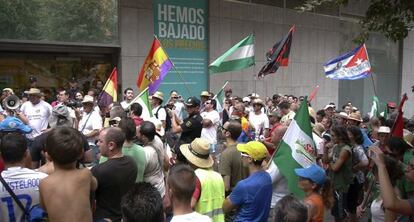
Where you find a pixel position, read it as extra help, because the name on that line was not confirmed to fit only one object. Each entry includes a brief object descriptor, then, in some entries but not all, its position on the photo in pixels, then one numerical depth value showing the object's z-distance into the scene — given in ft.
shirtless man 10.84
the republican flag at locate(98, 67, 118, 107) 31.01
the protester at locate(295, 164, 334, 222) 13.69
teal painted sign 53.98
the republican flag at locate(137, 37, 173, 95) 32.71
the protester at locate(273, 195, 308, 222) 10.03
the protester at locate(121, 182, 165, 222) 9.12
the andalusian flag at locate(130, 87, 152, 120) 27.22
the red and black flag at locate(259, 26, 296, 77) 38.32
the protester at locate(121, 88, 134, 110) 36.89
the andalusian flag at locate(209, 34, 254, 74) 37.65
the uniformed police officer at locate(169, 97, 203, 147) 26.86
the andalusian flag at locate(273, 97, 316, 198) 17.28
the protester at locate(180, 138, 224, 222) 14.24
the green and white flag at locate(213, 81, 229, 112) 39.63
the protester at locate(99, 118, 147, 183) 16.40
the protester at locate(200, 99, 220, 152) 31.12
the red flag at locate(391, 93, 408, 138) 19.19
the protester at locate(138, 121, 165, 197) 17.44
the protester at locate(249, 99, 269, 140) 33.99
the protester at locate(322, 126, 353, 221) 21.68
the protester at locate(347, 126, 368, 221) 22.25
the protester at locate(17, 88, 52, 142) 30.40
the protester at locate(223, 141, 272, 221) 14.17
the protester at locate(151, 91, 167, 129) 32.45
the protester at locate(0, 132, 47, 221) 11.67
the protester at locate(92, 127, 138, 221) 13.67
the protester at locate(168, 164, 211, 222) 10.29
